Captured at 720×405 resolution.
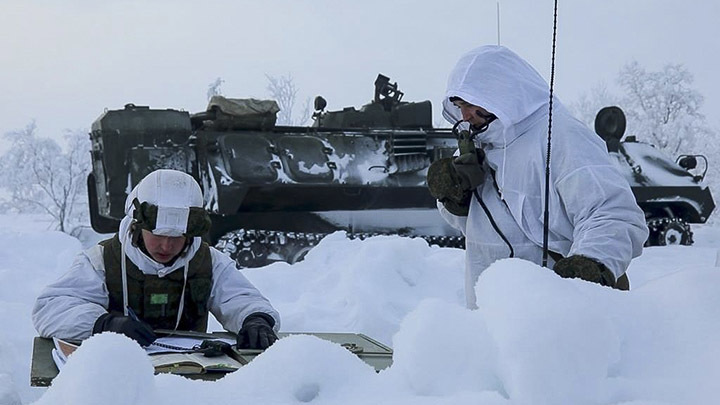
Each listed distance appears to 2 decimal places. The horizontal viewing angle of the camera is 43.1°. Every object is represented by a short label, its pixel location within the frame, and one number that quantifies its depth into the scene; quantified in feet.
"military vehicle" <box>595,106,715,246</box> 43.39
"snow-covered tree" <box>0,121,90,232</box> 81.51
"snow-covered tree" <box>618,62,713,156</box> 91.97
